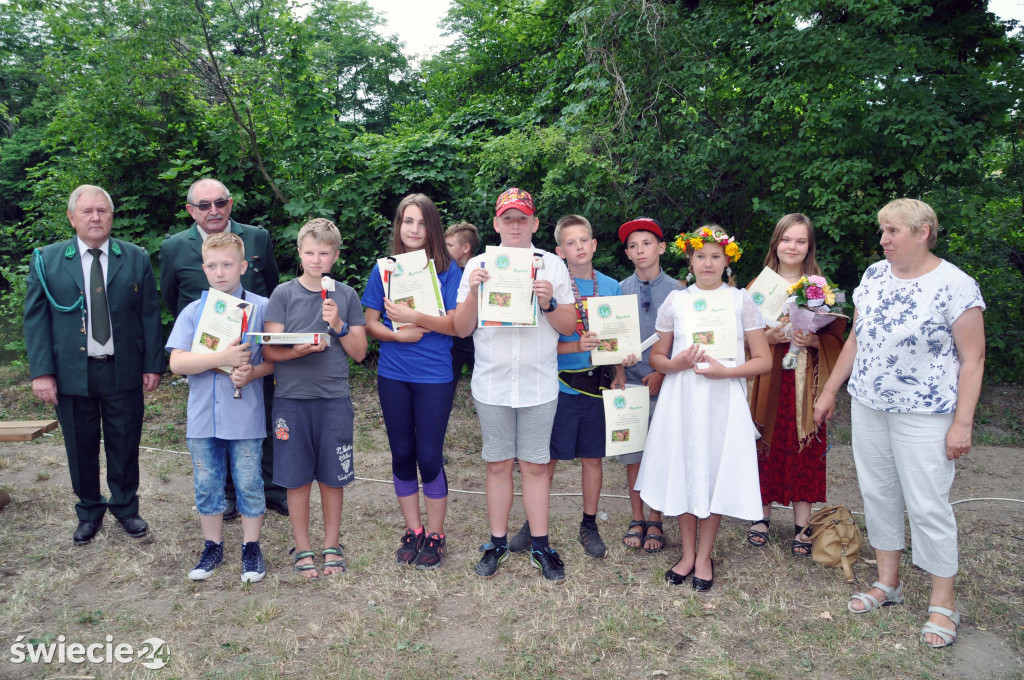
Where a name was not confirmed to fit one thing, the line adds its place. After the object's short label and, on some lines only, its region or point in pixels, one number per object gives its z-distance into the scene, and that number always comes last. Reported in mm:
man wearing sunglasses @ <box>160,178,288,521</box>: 4383
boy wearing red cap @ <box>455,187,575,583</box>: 3707
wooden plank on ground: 4793
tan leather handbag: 3990
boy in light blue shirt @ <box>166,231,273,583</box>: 3777
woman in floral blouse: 3186
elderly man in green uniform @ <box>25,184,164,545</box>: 4262
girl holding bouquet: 4117
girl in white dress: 3637
